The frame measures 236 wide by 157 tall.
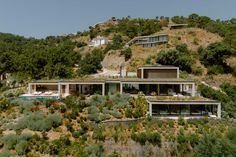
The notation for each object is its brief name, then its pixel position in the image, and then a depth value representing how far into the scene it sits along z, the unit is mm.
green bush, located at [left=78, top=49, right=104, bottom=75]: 71000
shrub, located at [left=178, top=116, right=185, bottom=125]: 33281
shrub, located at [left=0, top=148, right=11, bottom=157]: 26322
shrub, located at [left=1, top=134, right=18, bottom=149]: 28197
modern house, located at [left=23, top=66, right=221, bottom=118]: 36038
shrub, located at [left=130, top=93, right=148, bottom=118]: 34059
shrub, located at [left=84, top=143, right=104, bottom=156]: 27373
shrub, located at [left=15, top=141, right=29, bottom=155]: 27208
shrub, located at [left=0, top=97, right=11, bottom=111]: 36222
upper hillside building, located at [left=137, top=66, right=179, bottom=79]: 46594
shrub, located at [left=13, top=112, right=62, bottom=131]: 31267
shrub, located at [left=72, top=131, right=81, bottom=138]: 29842
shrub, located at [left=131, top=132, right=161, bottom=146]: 29609
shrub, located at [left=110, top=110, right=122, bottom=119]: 34062
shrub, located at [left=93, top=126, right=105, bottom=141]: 29438
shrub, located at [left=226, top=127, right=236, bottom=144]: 28259
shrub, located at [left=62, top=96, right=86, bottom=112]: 35250
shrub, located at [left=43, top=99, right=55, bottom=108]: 36250
